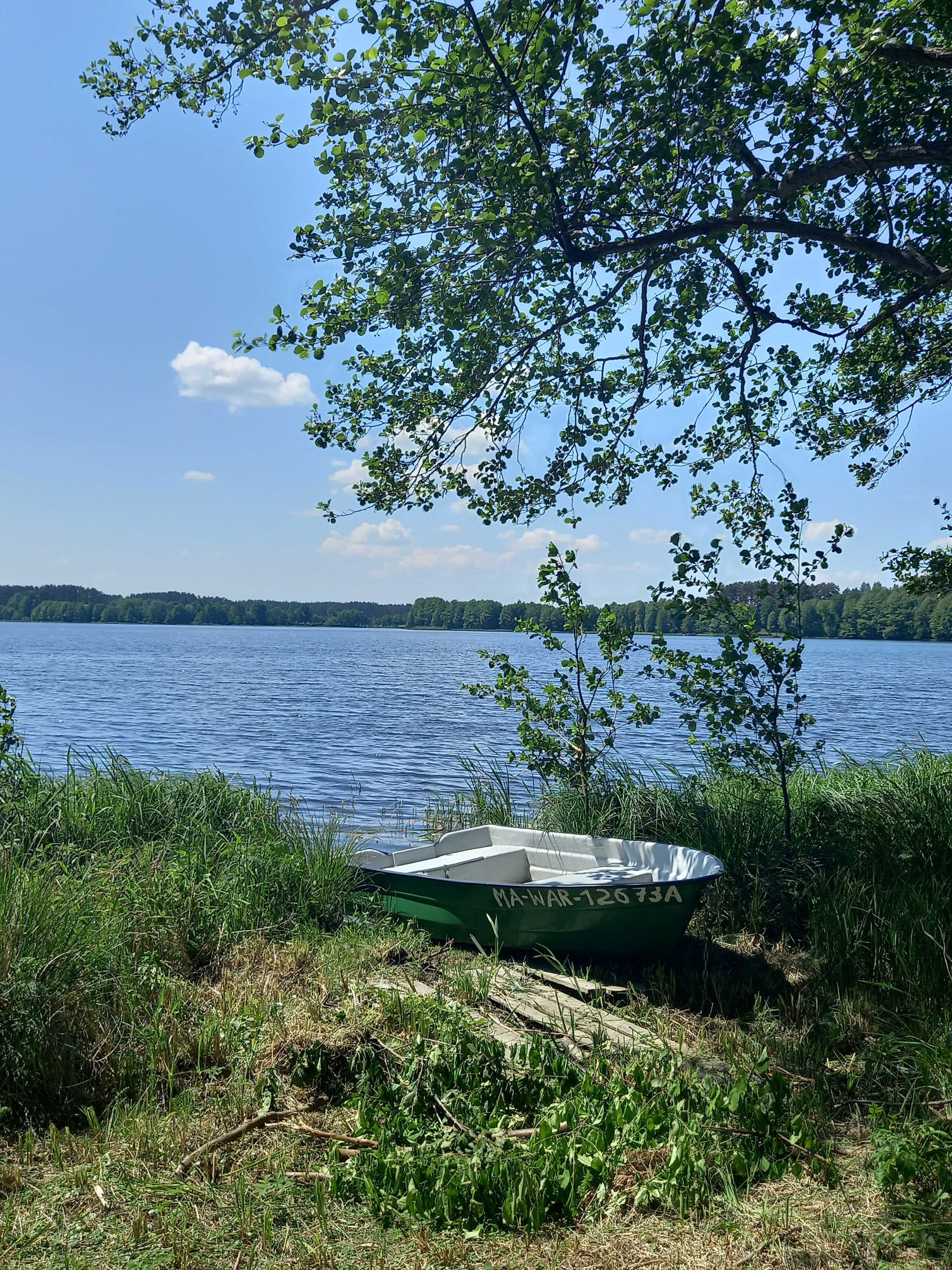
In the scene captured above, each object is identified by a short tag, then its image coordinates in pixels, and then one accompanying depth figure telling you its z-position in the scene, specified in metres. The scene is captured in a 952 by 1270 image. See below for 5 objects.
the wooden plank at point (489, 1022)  5.40
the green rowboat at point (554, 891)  7.32
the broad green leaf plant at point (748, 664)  8.45
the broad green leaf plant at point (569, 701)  10.28
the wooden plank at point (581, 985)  6.83
